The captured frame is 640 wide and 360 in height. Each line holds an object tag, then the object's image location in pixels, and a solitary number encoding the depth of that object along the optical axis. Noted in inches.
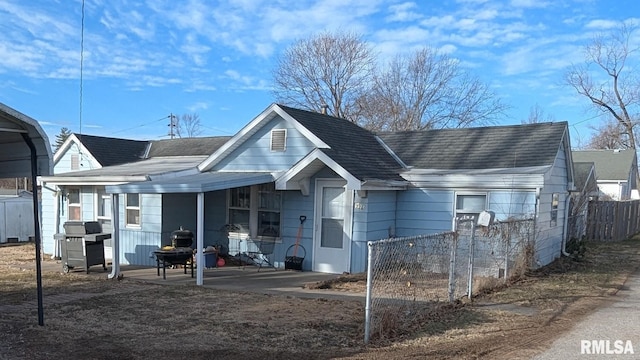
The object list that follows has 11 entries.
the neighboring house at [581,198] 686.5
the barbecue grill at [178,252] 437.1
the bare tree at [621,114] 1374.3
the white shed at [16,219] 826.2
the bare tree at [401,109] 1266.0
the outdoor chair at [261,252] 505.7
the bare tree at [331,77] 1353.3
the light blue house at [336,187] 457.1
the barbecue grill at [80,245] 463.6
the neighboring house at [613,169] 1449.3
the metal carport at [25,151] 232.8
